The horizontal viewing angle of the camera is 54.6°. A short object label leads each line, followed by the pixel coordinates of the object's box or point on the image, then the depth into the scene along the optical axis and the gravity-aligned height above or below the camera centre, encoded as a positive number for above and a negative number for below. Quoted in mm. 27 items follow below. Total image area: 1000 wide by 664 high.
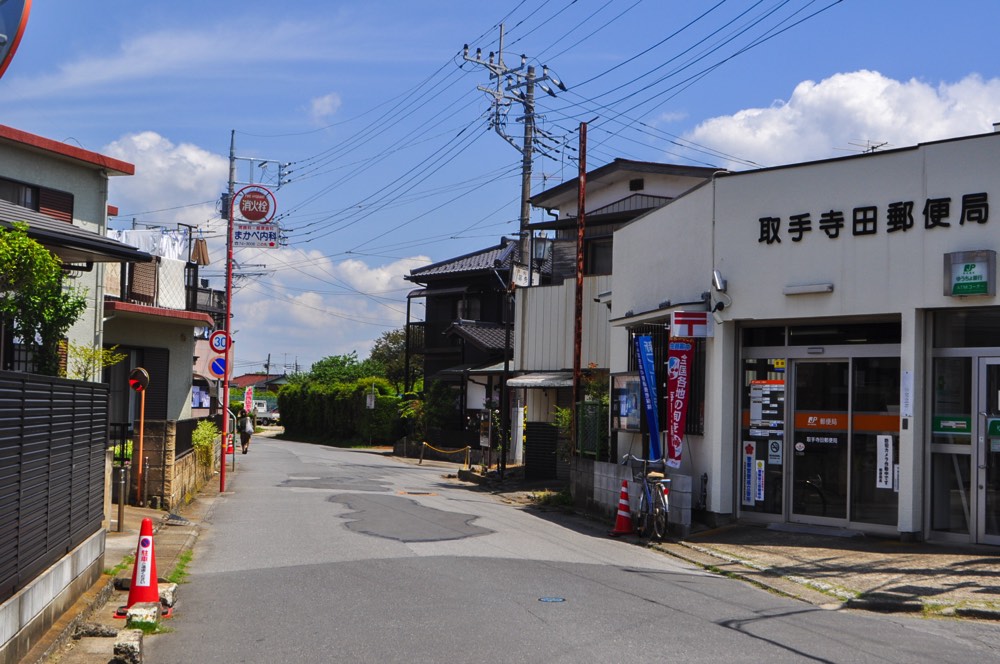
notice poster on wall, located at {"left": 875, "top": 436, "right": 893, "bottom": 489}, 14516 -1374
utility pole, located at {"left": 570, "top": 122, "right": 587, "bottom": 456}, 21875 +1582
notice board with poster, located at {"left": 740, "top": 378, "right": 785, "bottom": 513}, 15883 -1279
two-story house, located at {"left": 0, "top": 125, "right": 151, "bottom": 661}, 6910 -1119
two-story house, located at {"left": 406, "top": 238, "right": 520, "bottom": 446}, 42656 +1688
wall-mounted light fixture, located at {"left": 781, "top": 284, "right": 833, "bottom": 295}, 14969 +1281
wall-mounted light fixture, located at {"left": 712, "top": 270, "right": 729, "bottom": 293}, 16234 +1455
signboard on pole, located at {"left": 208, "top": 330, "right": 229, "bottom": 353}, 24422 +443
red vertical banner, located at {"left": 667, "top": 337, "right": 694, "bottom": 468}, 16578 -338
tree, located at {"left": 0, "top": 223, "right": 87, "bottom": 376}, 12938 +860
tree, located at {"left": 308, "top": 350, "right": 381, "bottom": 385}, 70312 -639
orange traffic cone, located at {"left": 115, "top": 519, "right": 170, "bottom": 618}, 9430 -2172
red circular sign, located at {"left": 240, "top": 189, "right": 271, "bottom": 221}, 32281 +5152
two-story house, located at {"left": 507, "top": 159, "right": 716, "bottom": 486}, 28984 +2226
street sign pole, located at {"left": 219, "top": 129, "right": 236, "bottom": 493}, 23516 +903
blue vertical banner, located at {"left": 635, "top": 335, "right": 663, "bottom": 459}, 17391 -324
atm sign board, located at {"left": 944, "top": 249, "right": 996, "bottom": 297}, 13320 +1409
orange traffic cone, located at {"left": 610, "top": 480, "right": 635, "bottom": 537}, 16344 -2606
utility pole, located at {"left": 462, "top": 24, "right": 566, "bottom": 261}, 39531 +11313
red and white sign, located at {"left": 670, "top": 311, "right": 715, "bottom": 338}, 16344 +745
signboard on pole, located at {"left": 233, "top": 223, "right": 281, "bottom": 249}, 32688 +4240
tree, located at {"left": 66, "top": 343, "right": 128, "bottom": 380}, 18188 -92
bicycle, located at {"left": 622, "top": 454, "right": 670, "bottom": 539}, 15391 -2181
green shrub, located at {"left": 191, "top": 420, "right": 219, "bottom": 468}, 23862 -2115
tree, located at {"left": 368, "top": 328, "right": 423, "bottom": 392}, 67825 +388
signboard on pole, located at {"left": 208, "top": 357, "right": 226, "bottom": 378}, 24000 -215
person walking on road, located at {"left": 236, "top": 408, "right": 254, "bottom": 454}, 40266 -2988
